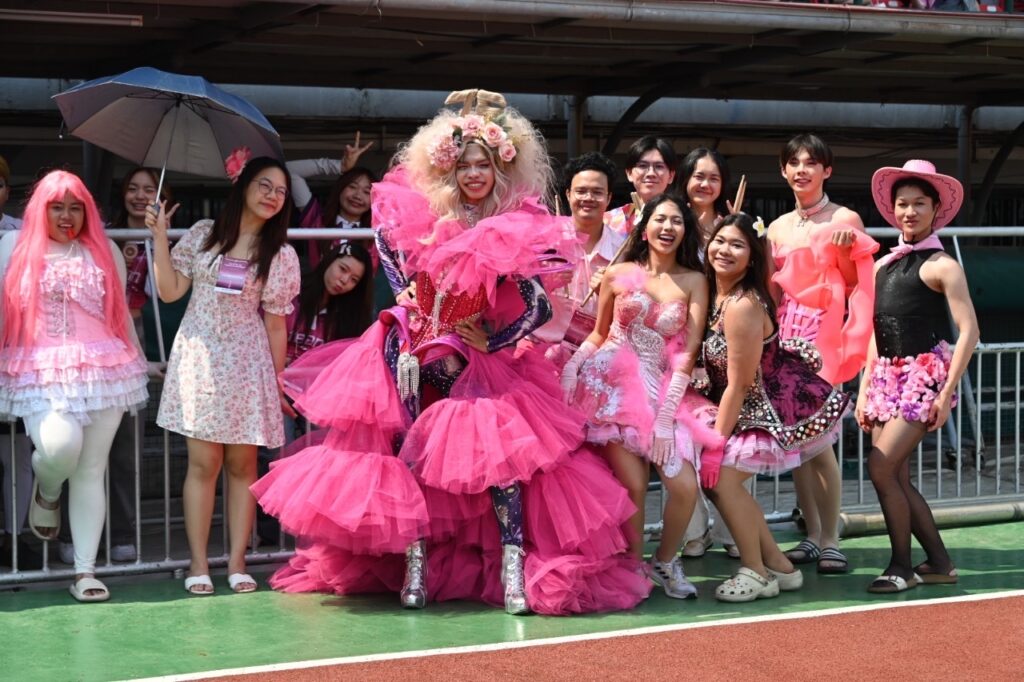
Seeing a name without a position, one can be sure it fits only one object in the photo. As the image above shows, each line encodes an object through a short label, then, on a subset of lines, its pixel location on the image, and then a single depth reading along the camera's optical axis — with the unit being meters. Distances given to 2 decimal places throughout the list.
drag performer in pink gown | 6.10
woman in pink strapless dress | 6.45
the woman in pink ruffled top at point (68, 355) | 6.23
